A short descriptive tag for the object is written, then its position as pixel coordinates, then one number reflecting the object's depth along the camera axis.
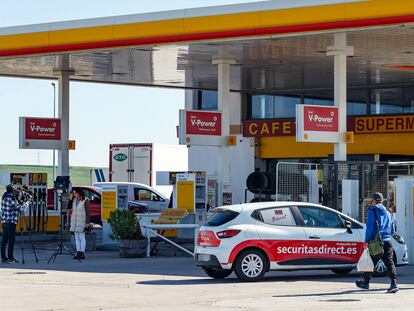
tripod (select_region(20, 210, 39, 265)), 25.92
